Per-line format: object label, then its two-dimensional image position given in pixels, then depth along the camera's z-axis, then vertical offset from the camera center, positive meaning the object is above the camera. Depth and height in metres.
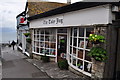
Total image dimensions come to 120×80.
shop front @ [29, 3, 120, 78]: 3.95 +0.17
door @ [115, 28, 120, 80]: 3.89 -1.00
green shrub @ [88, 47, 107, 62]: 3.67 -0.64
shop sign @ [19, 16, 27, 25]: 10.89 +1.54
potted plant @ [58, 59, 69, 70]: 6.25 -1.71
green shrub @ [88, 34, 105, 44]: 3.69 -0.13
